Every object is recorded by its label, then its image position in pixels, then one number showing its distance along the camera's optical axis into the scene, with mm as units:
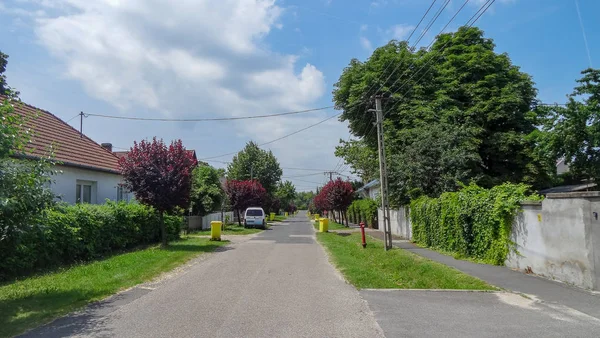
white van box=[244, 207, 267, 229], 39094
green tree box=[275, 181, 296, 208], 98219
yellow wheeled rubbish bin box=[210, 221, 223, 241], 23891
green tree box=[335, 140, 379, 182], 48138
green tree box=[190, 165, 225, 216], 35469
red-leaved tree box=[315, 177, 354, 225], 41219
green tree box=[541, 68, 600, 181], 23031
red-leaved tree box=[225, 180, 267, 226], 42781
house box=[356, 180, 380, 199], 45256
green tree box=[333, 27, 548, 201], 26094
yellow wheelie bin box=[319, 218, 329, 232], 34094
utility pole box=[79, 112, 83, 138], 27389
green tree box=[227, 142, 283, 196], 67562
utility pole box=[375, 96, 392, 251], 17984
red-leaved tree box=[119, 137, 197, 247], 18188
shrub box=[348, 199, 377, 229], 39188
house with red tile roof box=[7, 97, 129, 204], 18031
